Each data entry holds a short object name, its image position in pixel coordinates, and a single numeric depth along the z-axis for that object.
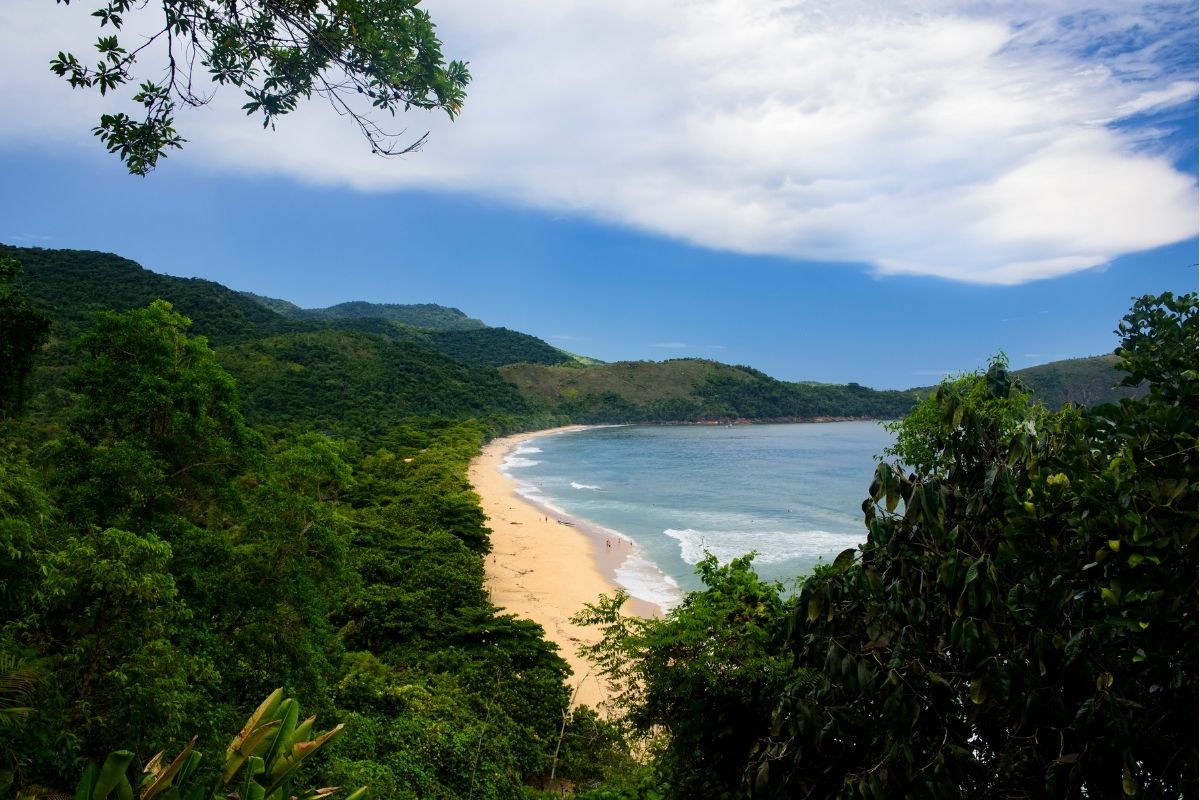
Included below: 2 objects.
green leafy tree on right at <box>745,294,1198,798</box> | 2.69
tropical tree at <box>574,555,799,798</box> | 7.53
